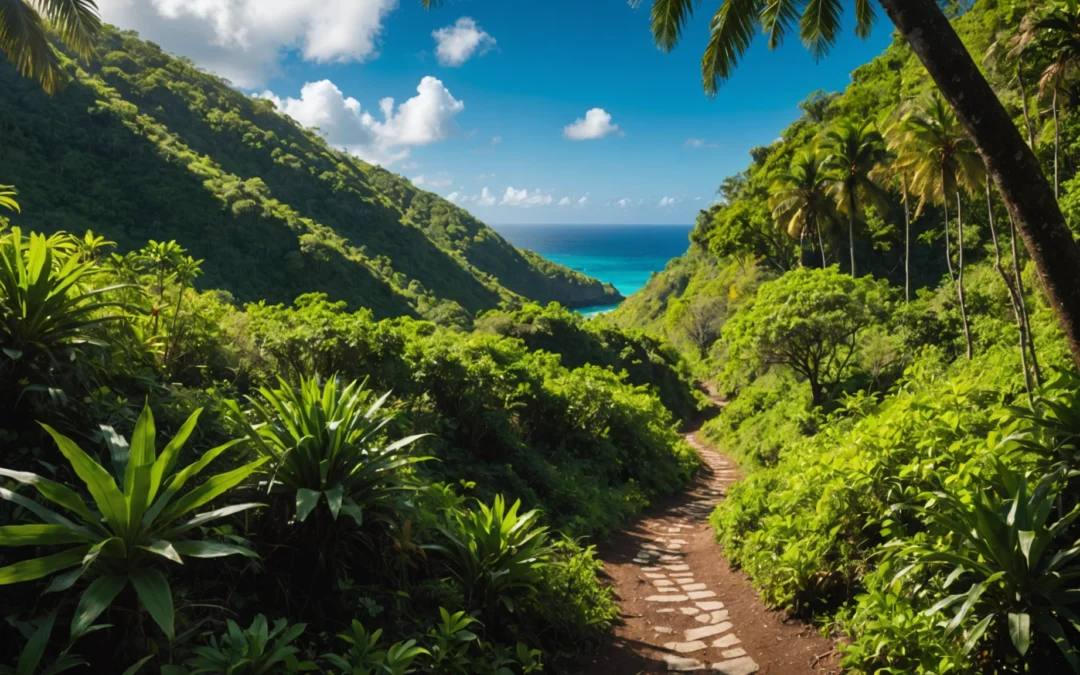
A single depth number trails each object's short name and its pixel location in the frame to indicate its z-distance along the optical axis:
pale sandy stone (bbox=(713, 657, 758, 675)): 4.10
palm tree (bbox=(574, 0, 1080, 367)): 3.62
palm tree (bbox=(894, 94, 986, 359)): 13.77
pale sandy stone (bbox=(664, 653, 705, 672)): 4.21
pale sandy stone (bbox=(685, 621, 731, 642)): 4.84
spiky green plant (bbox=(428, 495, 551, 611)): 4.11
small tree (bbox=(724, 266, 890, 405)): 16.06
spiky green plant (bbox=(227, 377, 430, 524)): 3.56
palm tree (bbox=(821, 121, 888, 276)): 23.09
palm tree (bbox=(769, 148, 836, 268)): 25.02
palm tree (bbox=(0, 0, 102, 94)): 8.17
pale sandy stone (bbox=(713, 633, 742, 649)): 4.60
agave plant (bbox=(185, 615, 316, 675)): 2.58
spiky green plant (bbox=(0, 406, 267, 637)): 2.31
